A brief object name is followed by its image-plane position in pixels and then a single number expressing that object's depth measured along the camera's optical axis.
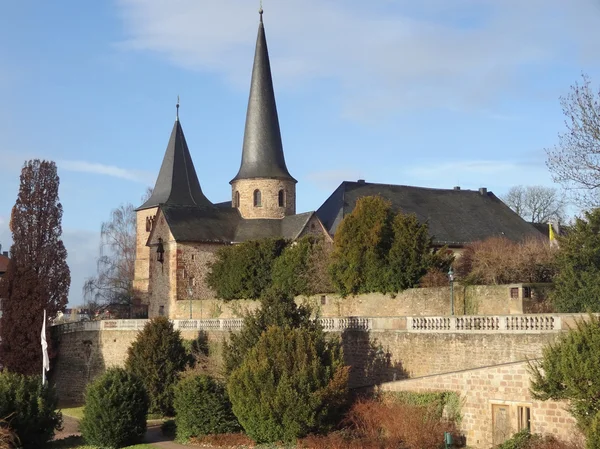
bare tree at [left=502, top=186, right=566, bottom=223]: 72.31
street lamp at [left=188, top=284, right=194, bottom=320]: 48.04
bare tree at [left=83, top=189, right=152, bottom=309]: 69.31
